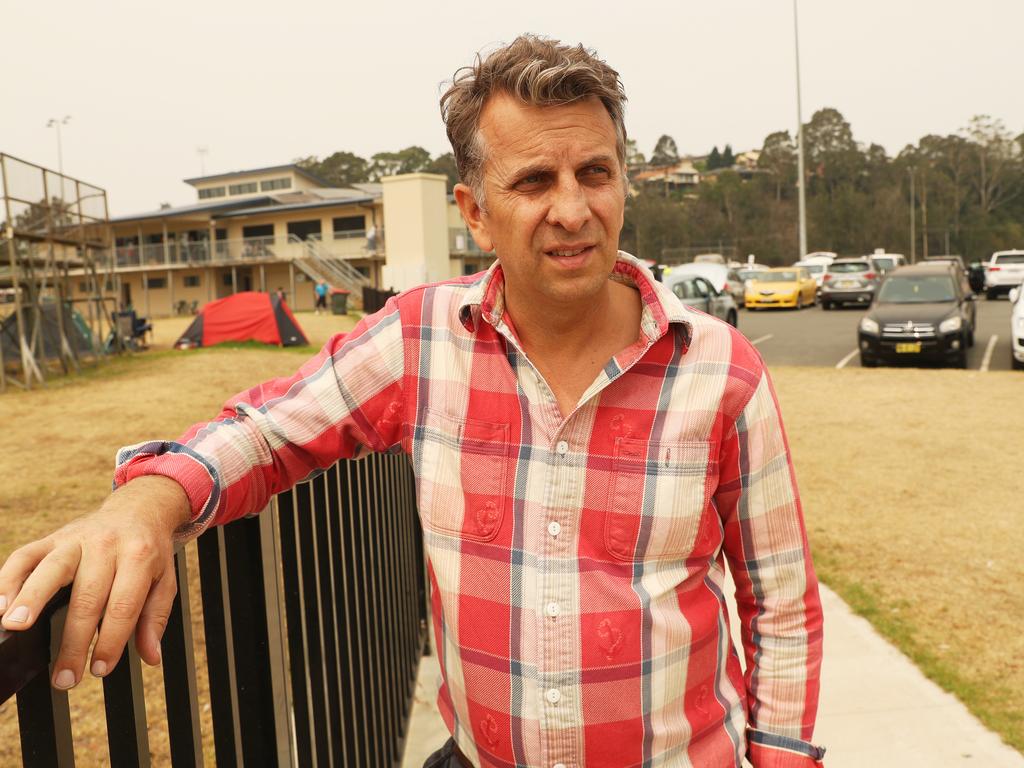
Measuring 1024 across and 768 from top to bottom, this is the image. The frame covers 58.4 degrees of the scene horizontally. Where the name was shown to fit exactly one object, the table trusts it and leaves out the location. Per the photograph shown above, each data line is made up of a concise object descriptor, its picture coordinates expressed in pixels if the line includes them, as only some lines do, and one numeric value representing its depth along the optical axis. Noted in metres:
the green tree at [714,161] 131.38
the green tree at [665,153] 107.06
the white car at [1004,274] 30.09
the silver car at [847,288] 28.03
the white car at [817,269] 32.51
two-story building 44.41
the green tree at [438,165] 71.94
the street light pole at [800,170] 38.31
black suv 14.48
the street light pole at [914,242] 68.65
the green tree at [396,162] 89.88
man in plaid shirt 1.57
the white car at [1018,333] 13.73
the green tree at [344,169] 90.87
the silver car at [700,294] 17.64
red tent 22.39
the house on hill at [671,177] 87.56
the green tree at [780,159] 79.75
